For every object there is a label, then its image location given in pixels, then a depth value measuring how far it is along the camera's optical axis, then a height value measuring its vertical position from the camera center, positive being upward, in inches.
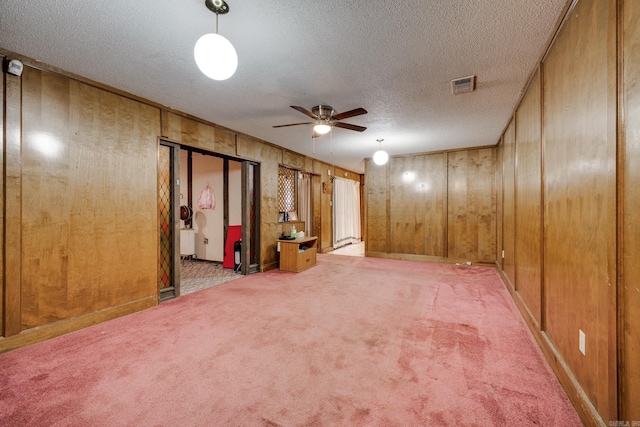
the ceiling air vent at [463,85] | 104.8 +52.4
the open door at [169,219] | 137.2 -3.4
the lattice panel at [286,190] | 223.6 +19.8
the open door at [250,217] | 187.9 -3.6
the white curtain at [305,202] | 248.2 +9.4
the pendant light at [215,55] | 61.2 +37.3
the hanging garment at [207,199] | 227.5 +11.6
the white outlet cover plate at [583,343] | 58.9 -30.1
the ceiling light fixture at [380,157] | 196.9 +41.4
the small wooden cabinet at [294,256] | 196.9 -33.5
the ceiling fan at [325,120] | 129.7 +45.4
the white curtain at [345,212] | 306.3 -0.3
